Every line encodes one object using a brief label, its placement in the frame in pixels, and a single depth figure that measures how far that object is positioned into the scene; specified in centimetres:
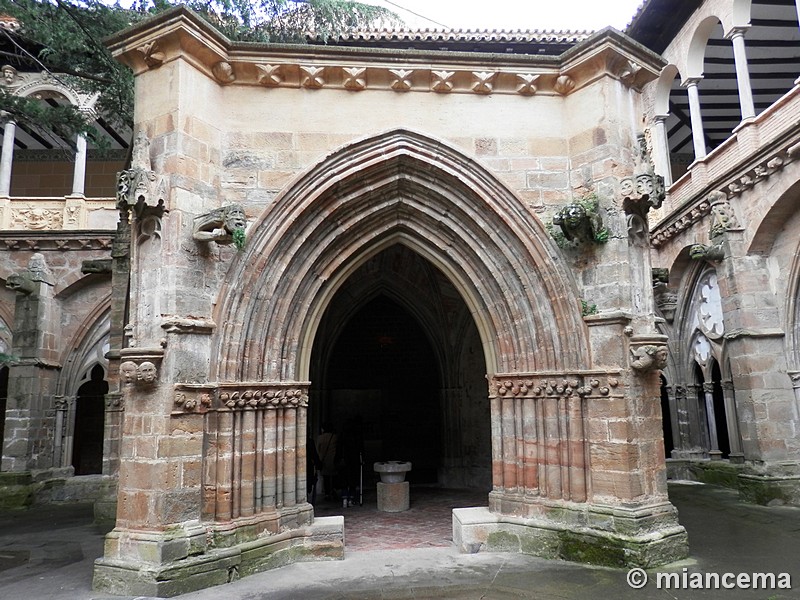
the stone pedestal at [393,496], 874
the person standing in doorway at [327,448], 936
